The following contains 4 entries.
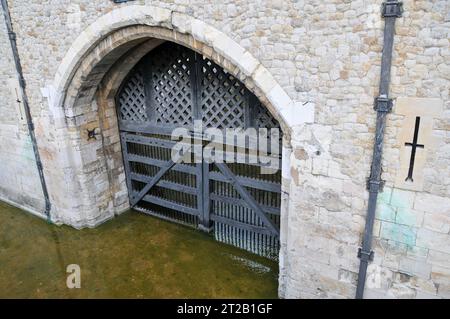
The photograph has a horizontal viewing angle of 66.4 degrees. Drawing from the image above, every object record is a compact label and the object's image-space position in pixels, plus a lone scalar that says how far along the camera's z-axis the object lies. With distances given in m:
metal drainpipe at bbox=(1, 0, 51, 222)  5.70
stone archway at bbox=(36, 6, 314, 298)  3.71
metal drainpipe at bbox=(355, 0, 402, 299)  2.94
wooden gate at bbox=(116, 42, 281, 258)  5.02
